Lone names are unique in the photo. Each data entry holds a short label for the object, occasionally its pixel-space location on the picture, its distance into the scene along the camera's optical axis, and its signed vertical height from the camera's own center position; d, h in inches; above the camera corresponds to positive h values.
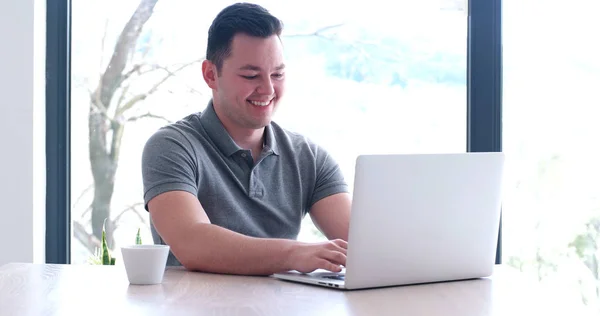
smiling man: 87.3 -0.2
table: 55.3 -10.9
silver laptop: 61.5 -5.5
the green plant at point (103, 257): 116.3 -16.4
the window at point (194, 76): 130.4 +12.8
